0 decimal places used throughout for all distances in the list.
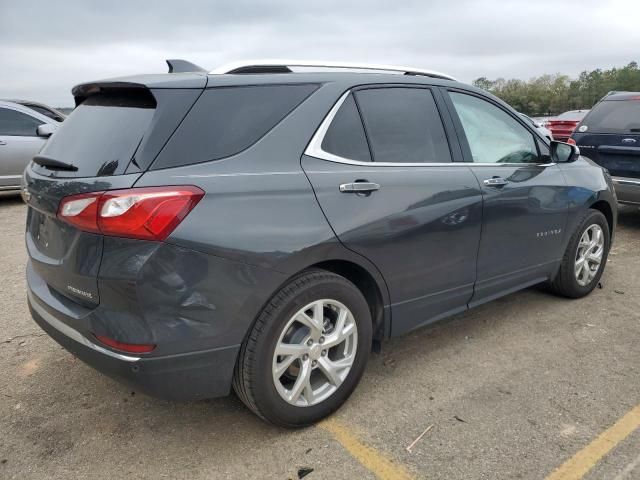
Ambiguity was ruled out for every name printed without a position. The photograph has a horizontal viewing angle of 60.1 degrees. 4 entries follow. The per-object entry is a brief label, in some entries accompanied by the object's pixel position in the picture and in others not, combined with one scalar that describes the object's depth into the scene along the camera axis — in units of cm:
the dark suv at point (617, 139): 631
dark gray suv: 223
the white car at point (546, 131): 1260
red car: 1367
